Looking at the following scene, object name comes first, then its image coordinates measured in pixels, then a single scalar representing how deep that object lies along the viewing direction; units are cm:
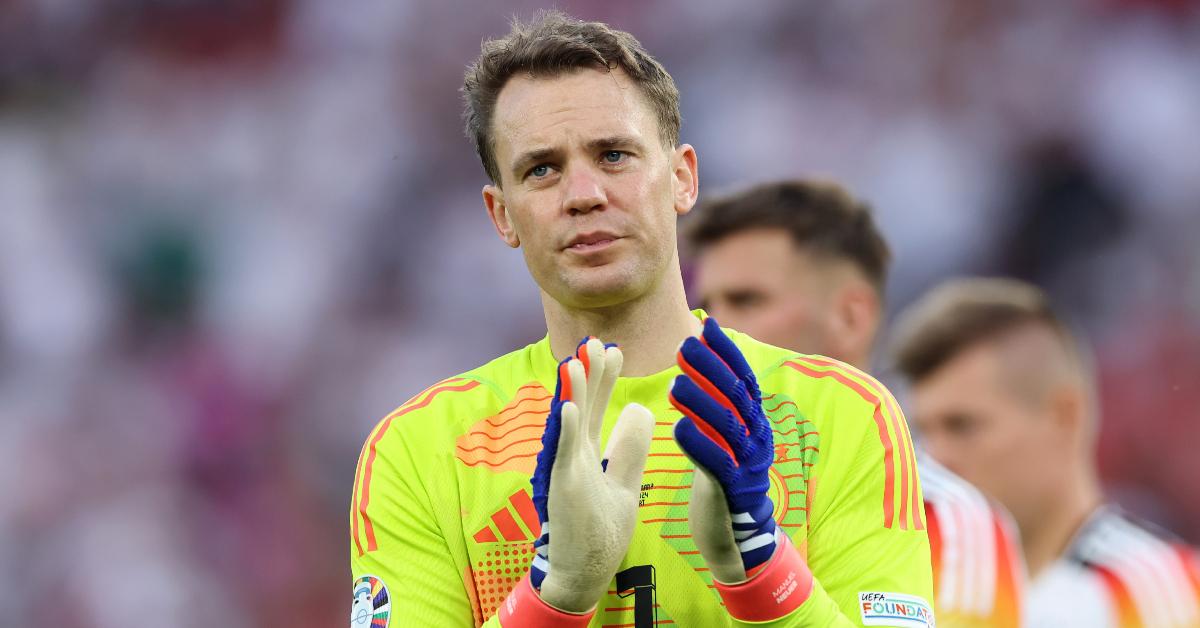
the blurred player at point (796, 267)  1182
